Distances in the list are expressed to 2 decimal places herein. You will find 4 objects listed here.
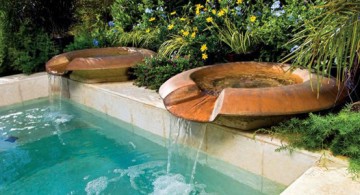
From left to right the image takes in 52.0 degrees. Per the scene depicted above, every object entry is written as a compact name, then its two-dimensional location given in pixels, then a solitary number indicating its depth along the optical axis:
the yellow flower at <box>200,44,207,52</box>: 3.99
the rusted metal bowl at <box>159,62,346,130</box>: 2.40
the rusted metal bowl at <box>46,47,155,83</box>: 4.25
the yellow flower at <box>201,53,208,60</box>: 3.97
